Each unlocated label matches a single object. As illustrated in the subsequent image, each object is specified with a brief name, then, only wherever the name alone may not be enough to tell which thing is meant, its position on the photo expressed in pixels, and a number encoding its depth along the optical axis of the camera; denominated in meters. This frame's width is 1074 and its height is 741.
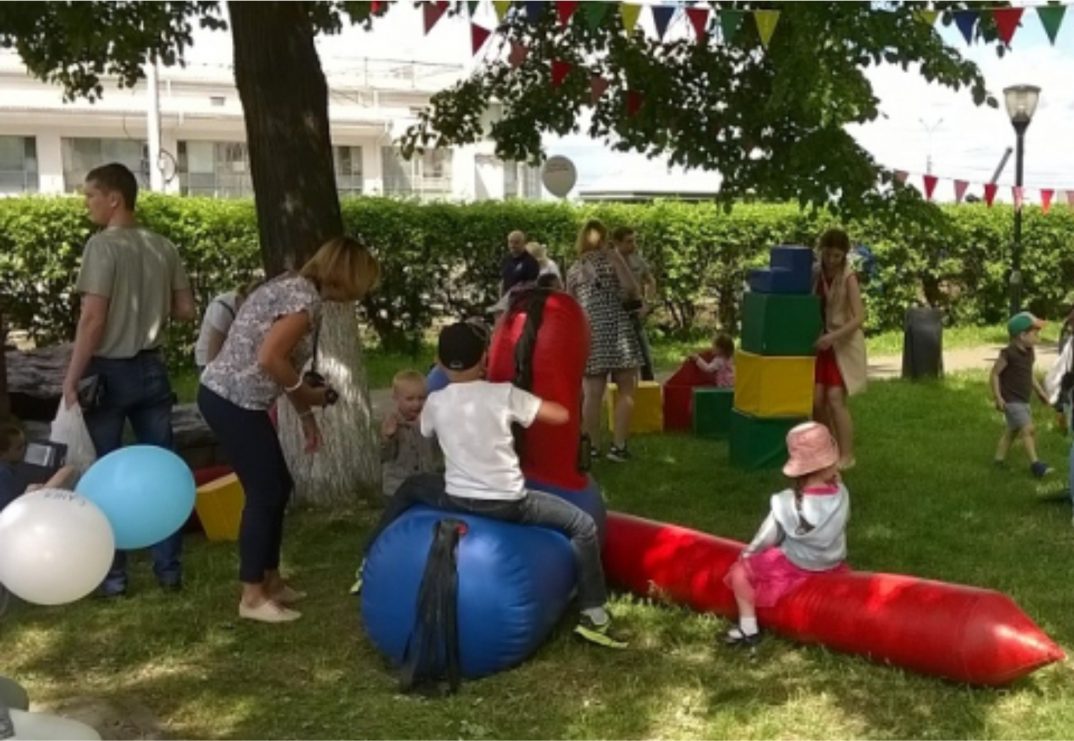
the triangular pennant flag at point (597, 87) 7.59
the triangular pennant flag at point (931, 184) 11.16
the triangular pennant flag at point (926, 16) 5.48
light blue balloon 3.86
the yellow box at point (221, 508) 6.43
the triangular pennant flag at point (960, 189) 12.86
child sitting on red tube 4.65
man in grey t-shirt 5.14
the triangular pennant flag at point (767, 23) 5.53
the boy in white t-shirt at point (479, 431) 4.43
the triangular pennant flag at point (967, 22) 5.80
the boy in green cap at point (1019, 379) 7.90
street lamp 15.38
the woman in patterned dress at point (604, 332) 8.33
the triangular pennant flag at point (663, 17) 6.59
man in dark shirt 10.72
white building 31.55
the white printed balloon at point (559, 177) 19.33
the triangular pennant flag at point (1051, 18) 5.69
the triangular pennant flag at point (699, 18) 6.55
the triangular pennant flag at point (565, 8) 6.15
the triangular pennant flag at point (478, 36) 7.92
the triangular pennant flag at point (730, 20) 5.82
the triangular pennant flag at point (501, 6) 5.81
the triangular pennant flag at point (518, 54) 8.05
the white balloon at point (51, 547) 3.32
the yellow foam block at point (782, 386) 7.80
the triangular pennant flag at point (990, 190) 12.69
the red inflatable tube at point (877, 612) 4.07
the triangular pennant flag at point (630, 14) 6.33
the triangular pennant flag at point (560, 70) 7.78
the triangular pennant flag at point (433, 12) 7.16
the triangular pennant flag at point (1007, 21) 5.77
